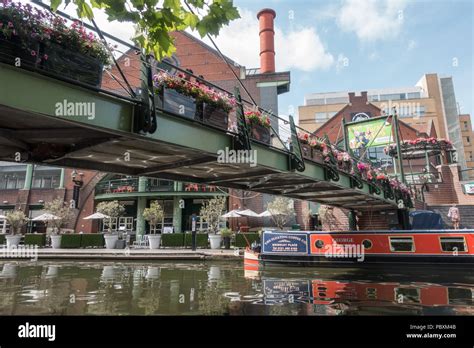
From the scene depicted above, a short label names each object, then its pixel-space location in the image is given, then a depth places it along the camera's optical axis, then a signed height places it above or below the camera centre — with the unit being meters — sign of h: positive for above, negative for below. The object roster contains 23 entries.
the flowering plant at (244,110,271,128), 8.26 +2.85
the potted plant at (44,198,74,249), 26.77 +1.92
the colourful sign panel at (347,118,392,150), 17.84 +5.38
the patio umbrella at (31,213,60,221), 25.92 +1.71
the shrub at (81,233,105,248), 25.23 -0.03
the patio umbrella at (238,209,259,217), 25.35 +1.78
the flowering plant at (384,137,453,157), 26.73 +7.05
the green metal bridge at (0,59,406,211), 4.59 +1.77
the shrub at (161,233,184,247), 23.91 -0.09
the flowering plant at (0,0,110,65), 4.34 +2.80
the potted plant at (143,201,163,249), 24.84 +1.77
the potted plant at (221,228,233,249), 22.68 +0.12
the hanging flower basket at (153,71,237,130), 6.30 +2.68
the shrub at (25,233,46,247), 26.35 +0.10
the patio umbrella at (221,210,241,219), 25.34 +1.72
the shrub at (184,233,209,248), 23.44 -0.11
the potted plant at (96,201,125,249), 26.08 +2.22
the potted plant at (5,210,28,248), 26.38 +1.29
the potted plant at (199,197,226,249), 24.50 +1.79
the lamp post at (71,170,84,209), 31.27 +5.10
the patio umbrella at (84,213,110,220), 25.72 +1.74
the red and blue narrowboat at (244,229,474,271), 15.48 -0.59
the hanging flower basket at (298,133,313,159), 10.26 +2.70
